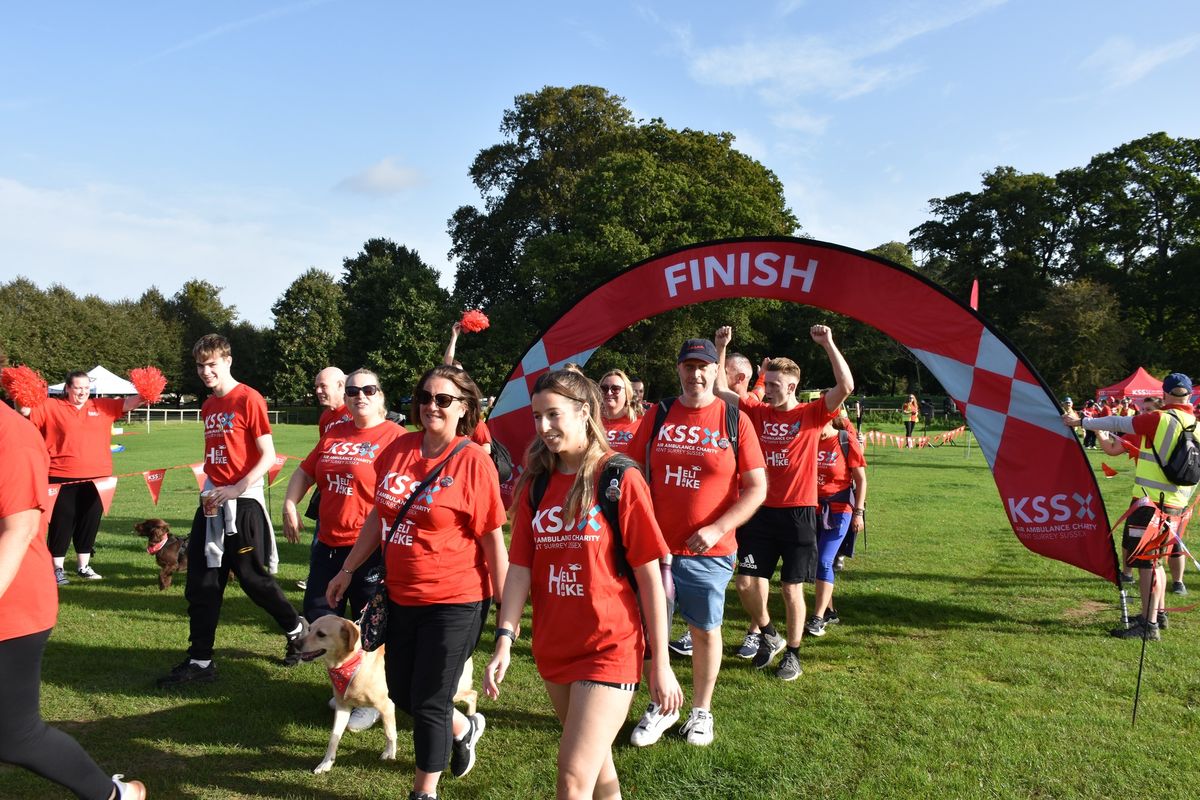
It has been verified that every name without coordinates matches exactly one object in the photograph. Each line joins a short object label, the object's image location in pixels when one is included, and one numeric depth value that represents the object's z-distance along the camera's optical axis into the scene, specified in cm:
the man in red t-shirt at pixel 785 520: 528
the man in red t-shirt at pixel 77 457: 757
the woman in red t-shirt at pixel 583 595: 258
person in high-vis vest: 586
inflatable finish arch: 546
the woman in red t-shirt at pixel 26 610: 262
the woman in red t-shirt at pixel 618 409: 576
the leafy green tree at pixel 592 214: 3441
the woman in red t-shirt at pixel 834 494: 613
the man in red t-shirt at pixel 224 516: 496
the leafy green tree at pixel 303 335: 5119
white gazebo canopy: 1896
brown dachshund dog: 747
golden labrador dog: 393
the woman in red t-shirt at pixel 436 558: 323
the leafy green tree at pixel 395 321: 4375
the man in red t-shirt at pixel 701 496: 416
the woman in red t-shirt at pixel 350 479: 469
